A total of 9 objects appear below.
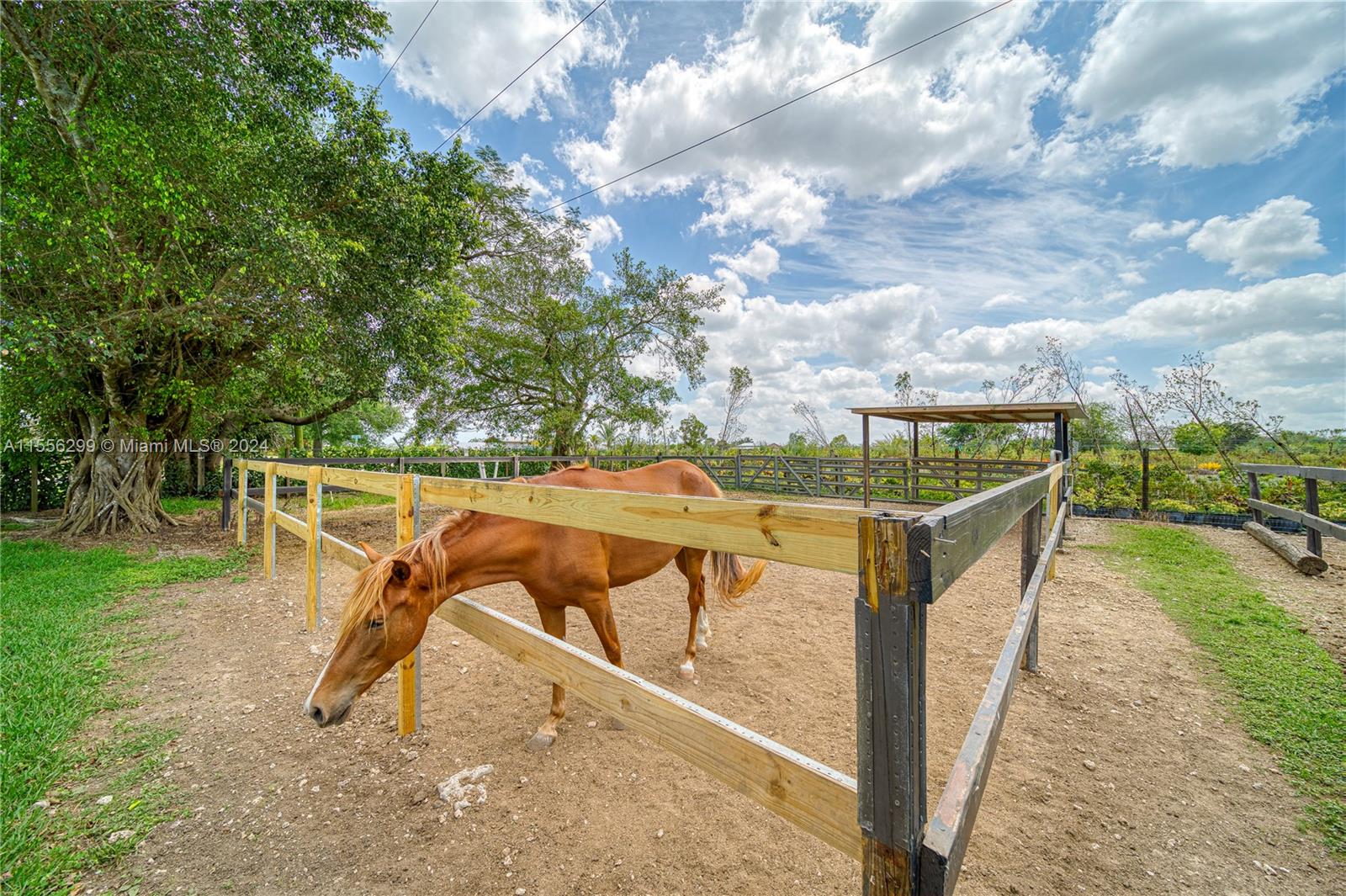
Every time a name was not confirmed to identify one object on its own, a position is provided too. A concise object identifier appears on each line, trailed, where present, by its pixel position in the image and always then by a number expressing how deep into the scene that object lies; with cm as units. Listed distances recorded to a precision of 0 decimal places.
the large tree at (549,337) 1415
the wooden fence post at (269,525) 478
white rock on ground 210
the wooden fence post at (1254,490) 727
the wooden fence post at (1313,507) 532
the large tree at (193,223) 510
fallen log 506
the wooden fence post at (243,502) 644
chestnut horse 179
